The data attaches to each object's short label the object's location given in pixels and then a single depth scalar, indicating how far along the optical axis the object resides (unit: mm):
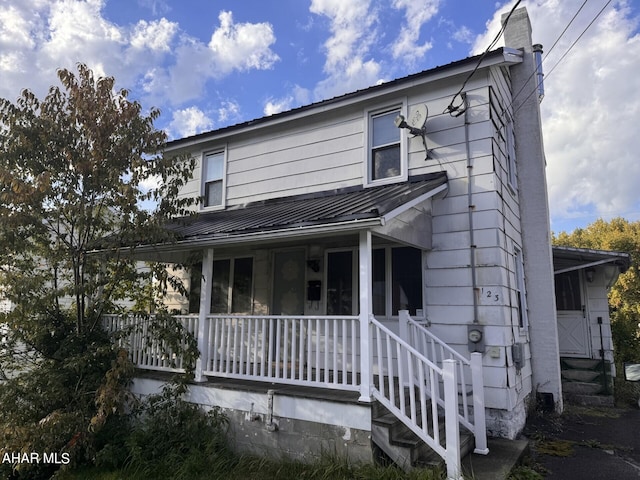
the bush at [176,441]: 4812
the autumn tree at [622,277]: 11422
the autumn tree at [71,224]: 5664
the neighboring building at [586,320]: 8055
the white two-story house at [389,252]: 4777
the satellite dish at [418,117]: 6305
